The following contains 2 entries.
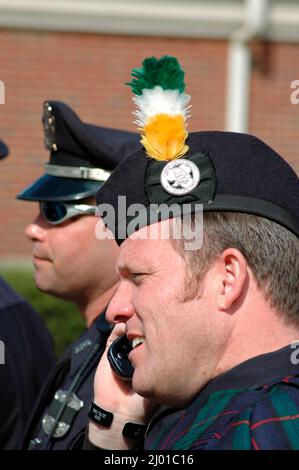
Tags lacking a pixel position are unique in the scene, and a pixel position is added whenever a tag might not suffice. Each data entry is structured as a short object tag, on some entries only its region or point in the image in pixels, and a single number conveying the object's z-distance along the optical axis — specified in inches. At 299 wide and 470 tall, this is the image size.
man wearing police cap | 259.2
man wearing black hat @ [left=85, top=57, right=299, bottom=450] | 158.6
